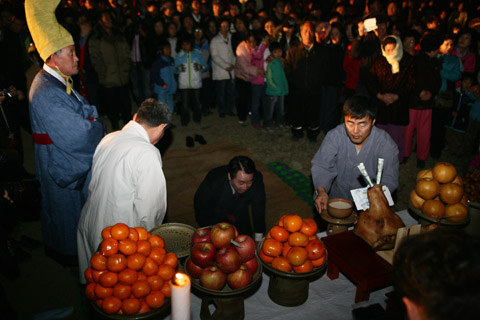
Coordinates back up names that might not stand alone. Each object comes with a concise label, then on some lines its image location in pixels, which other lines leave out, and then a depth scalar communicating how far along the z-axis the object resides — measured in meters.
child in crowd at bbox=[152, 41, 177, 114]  6.87
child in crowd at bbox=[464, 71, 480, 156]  5.57
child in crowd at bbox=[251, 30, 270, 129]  6.97
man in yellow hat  2.88
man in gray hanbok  2.71
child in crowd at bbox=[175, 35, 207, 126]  7.08
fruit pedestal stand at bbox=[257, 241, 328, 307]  1.91
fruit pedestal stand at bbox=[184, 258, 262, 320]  1.67
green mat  5.07
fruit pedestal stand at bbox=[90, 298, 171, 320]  1.53
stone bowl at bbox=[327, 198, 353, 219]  2.29
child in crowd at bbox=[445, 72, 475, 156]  5.63
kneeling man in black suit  2.94
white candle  1.38
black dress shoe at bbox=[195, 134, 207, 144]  6.75
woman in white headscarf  4.90
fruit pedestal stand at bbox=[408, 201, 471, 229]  2.19
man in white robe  2.35
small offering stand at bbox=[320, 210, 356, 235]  2.29
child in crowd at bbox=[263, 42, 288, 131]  6.76
